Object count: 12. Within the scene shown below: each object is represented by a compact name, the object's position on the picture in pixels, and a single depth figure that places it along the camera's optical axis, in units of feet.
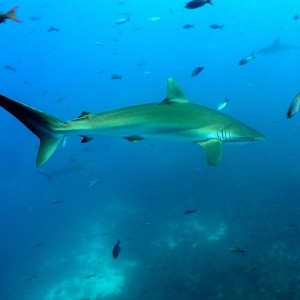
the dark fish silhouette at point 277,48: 107.30
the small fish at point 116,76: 48.30
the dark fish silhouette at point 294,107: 18.55
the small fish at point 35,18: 84.17
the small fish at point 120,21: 55.48
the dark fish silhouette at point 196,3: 31.09
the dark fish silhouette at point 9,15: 23.61
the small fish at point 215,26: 50.92
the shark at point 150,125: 14.02
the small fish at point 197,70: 39.05
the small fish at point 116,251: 28.96
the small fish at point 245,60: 42.88
